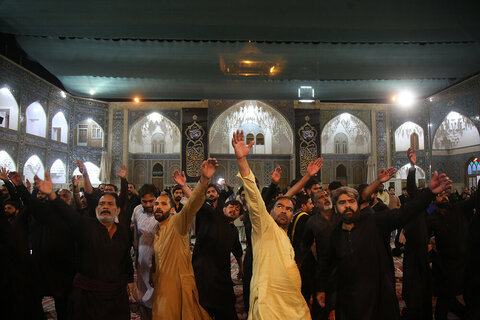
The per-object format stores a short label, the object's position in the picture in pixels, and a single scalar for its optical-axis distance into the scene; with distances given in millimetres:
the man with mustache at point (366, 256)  2371
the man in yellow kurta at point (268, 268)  2318
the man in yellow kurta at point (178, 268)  2707
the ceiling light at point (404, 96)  13934
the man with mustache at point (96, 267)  2500
